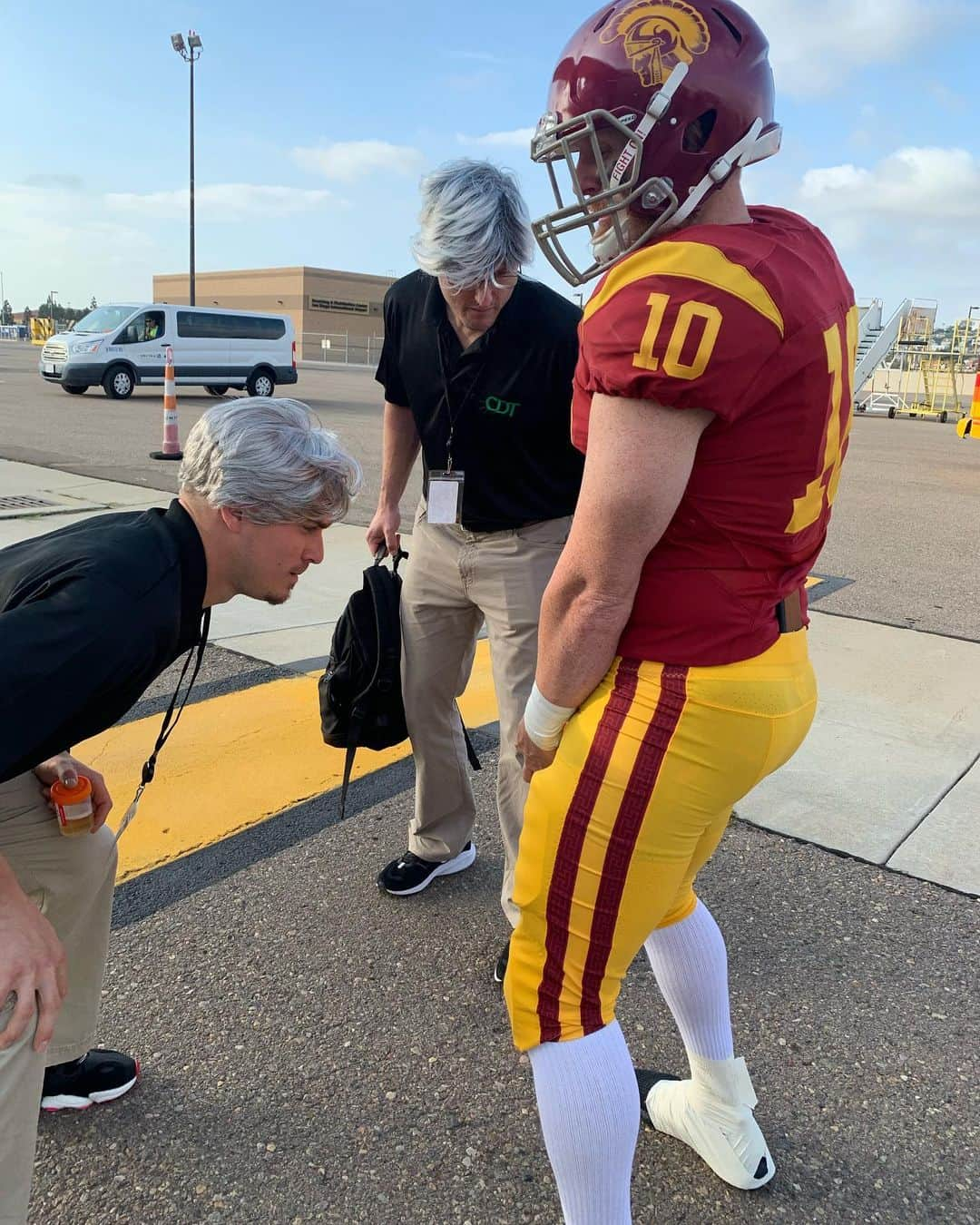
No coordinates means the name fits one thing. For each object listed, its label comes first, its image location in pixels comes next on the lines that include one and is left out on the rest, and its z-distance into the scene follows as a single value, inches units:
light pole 1309.1
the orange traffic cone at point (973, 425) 573.3
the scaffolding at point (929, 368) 1123.9
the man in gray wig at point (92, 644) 57.3
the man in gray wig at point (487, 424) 95.2
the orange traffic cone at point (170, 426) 451.8
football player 52.6
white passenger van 744.3
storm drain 310.8
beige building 2714.1
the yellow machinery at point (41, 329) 2208.4
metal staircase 1050.7
